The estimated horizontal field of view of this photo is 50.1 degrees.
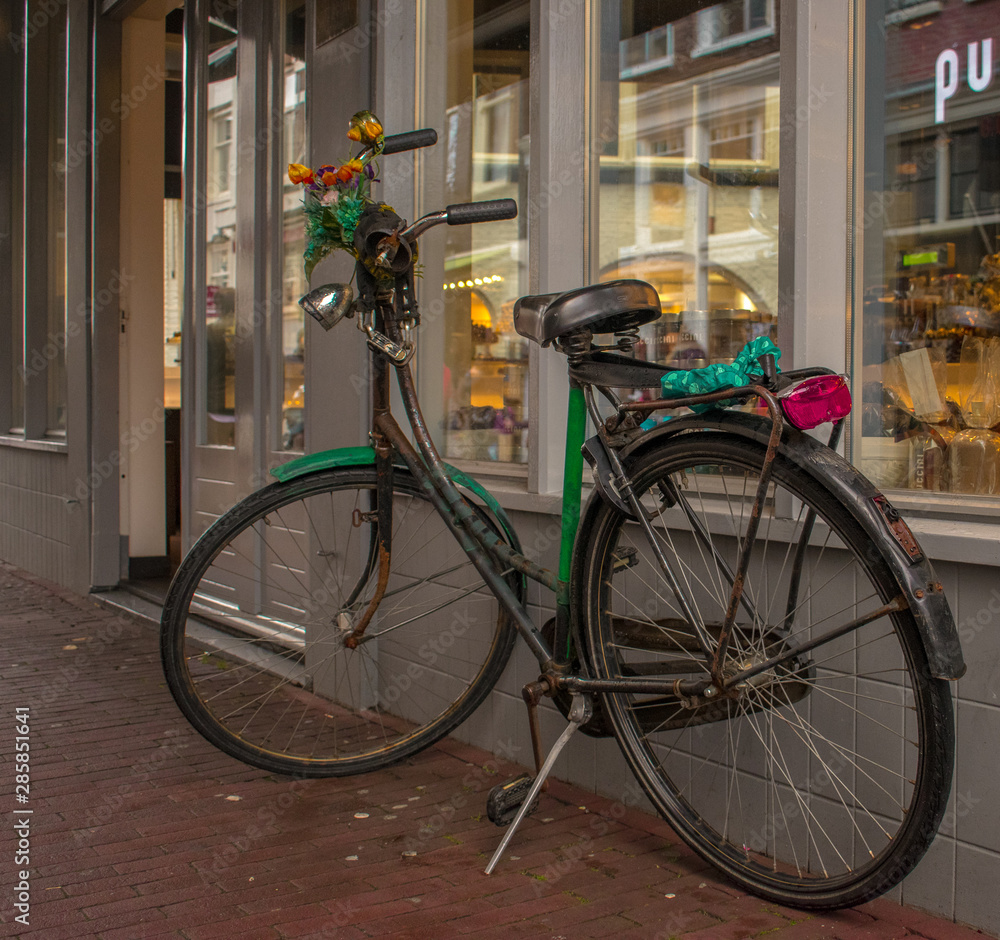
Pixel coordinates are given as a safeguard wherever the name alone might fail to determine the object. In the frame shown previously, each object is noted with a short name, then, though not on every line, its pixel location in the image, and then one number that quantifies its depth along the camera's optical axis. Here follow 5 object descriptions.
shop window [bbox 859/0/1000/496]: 2.83
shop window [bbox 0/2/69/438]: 7.99
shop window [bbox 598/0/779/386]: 3.89
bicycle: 2.21
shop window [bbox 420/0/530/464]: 4.16
